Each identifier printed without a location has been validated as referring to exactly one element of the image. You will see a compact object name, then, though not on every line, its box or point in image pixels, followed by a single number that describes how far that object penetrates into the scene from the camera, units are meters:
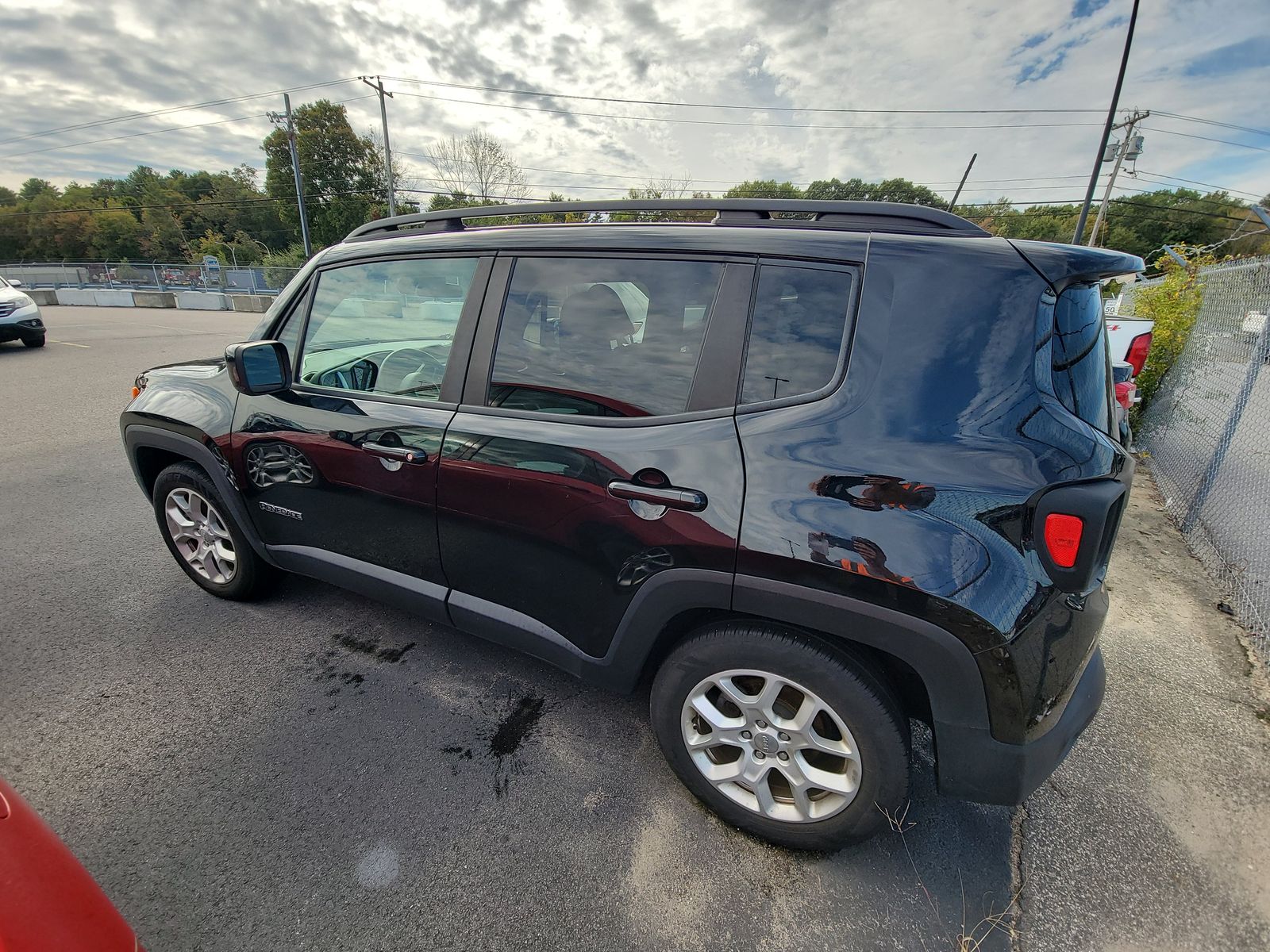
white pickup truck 5.16
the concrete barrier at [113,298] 26.18
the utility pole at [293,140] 28.09
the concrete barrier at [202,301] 25.25
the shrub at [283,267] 30.73
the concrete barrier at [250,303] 24.38
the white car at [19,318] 10.70
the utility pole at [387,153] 29.47
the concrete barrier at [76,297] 26.70
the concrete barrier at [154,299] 26.30
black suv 1.41
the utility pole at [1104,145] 13.48
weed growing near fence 5.95
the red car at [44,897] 0.88
